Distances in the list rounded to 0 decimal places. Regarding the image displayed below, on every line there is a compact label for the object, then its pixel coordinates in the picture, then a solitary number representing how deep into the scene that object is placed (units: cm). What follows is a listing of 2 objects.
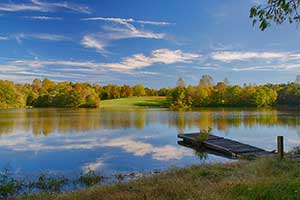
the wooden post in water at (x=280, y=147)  762
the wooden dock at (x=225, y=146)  1148
